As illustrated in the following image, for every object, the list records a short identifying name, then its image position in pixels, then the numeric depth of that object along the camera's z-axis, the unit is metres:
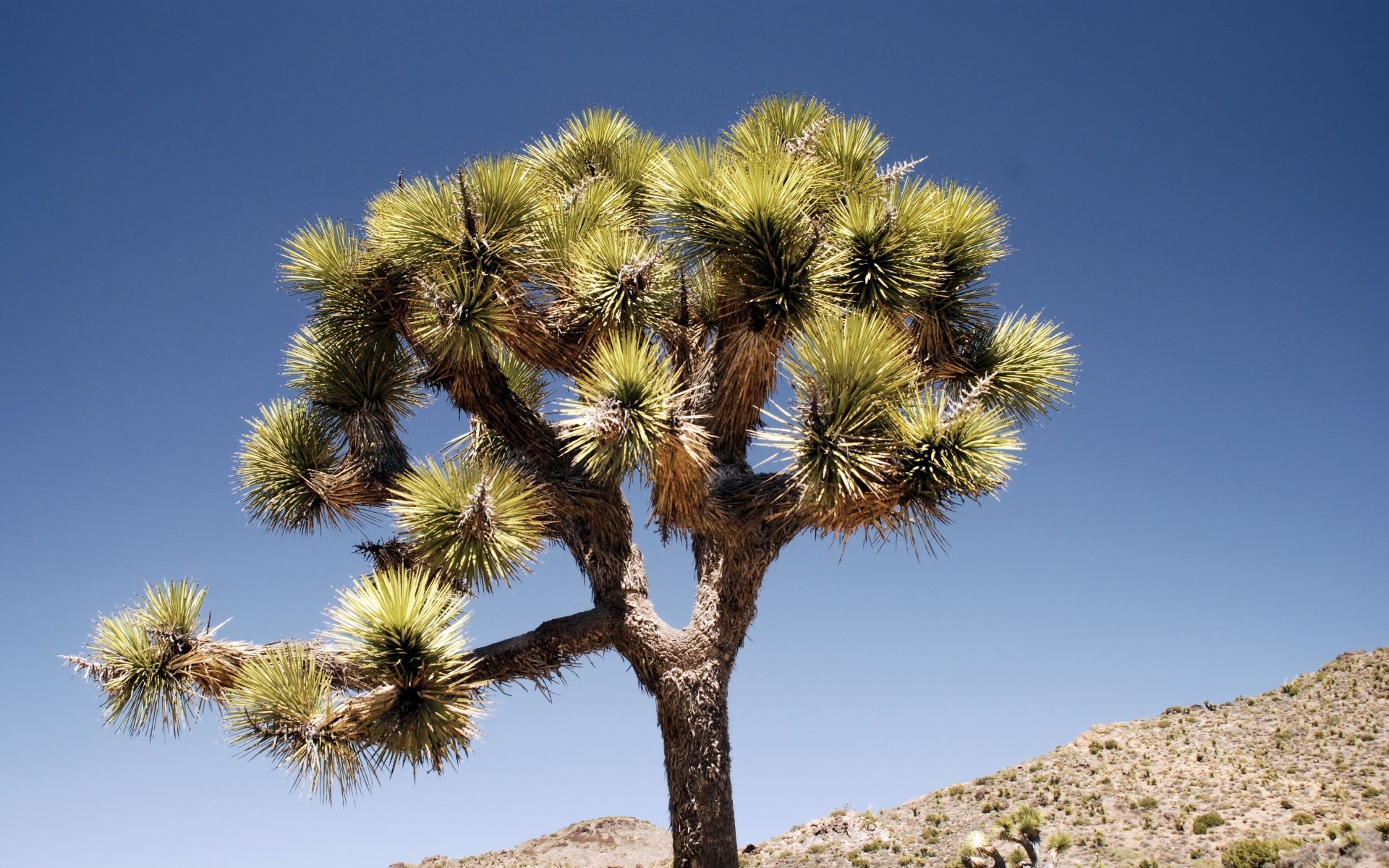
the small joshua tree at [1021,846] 12.38
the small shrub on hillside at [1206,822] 14.95
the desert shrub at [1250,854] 12.73
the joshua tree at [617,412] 6.50
